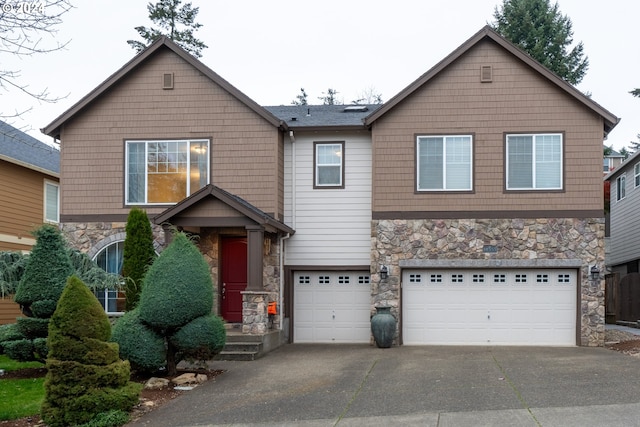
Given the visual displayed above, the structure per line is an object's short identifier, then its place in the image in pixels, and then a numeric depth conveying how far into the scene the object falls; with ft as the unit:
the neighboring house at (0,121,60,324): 64.64
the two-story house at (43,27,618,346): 53.83
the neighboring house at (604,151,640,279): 79.15
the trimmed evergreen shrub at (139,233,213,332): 38.91
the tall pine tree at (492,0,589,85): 116.88
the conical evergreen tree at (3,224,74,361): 40.73
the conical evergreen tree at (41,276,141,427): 30.83
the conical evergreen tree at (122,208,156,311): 51.34
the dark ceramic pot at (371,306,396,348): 52.80
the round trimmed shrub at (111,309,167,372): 38.55
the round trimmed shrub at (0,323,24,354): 41.65
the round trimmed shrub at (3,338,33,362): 40.68
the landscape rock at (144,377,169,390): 37.93
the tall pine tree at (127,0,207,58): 117.29
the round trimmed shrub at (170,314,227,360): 39.22
